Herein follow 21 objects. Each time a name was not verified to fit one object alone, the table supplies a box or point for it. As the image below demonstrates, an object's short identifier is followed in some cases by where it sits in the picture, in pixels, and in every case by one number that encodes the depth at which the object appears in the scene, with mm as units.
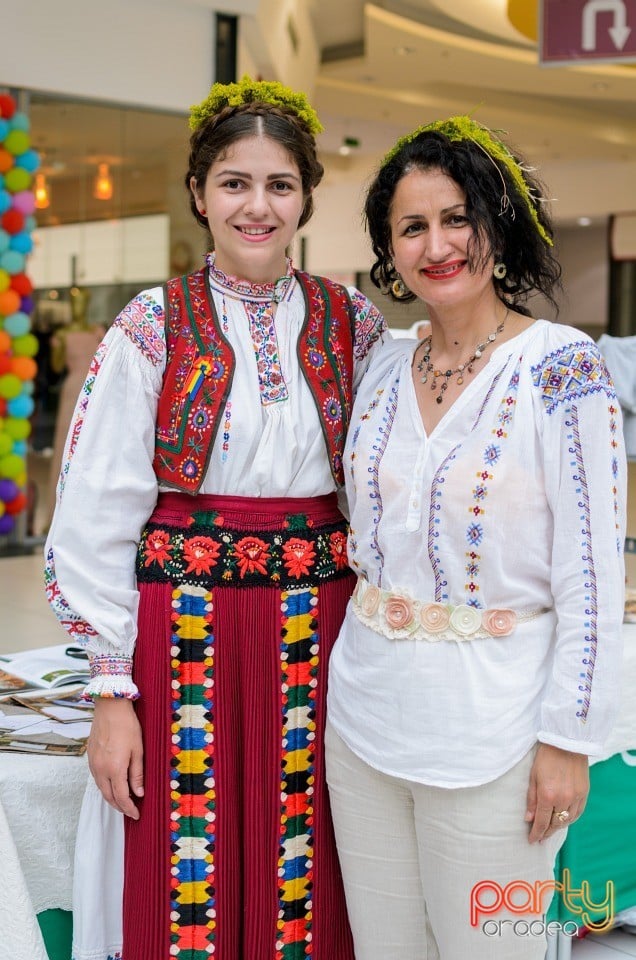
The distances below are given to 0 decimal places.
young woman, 1748
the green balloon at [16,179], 6727
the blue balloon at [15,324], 6848
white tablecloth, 1835
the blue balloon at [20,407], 6801
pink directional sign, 4824
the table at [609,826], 2383
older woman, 1505
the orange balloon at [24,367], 6828
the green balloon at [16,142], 6676
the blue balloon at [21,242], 6816
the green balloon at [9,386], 6723
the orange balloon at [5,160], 6598
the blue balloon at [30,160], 6801
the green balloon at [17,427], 6828
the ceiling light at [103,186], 7996
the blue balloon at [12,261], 6781
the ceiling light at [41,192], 7531
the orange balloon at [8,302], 6703
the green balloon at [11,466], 6820
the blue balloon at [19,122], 6676
